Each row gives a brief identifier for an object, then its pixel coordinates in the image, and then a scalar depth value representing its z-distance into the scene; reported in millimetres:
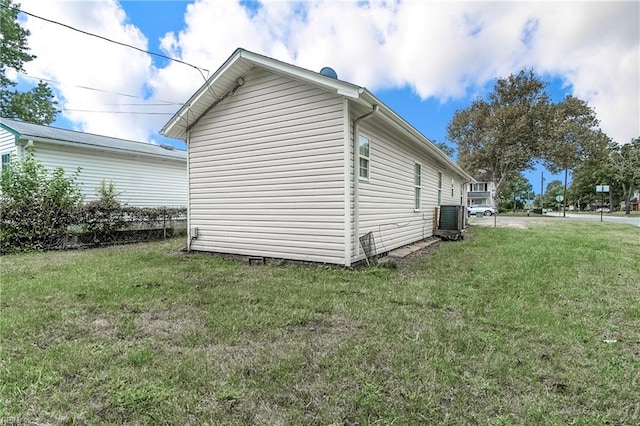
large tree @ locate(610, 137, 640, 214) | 34312
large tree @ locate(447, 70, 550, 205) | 25750
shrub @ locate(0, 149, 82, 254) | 7625
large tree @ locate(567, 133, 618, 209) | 25000
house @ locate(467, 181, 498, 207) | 43828
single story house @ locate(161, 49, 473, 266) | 5719
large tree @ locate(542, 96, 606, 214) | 24578
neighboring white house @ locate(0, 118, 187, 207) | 10117
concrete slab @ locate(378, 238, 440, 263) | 6779
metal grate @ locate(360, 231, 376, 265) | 6055
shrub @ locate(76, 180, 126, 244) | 8607
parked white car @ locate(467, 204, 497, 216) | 32875
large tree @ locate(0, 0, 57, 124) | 19328
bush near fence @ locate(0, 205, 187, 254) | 7707
